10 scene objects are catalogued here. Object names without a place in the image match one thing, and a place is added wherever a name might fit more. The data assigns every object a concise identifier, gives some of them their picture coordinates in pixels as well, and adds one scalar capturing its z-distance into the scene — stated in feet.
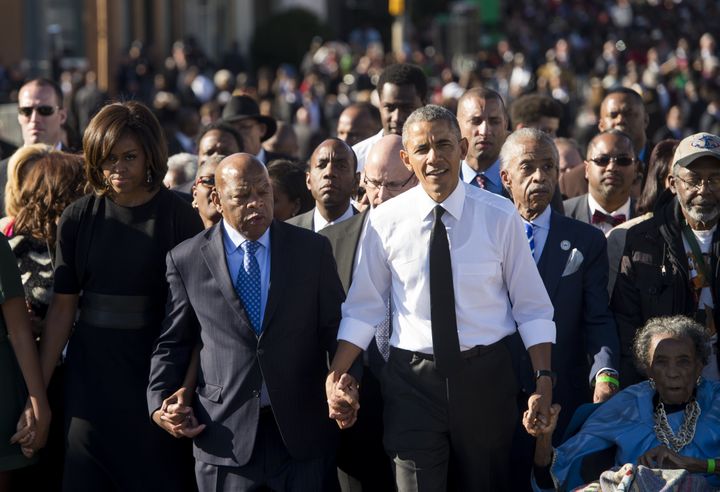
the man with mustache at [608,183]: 51.34
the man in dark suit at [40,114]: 59.67
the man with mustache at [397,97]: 57.21
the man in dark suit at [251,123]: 64.59
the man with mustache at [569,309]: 40.98
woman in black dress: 40.19
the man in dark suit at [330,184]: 47.57
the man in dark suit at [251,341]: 37.99
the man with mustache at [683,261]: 42.06
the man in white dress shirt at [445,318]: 36.58
